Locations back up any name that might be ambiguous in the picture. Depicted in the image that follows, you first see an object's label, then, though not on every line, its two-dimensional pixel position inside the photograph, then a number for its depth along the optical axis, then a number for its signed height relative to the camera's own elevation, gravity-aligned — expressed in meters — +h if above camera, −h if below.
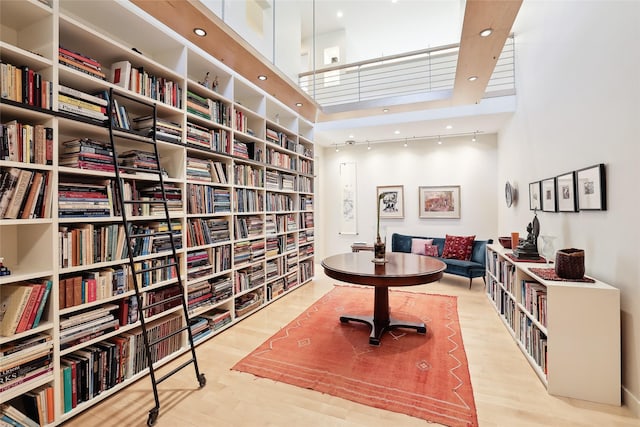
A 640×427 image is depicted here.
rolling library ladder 2.05 +0.23
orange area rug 1.95 -1.22
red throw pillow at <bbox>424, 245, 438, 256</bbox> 5.46 -0.66
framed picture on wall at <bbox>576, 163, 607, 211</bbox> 2.12 +0.19
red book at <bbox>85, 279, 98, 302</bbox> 1.91 -0.47
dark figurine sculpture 2.94 -0.33
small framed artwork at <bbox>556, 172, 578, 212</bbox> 2.54 +0.19
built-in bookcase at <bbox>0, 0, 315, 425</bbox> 1.73 +0.24
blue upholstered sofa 4.66 -0.80
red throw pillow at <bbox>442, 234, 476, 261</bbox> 5.16 -0.59
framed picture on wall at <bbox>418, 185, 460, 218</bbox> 5.98 +0.27
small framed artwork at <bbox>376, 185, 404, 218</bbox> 6.37 +0.30
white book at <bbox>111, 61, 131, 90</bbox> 2.21 +1.09
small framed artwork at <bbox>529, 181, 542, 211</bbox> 3.39 +0.20
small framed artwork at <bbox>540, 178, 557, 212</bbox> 2.96 +0.20
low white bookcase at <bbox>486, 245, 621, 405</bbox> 1.90 -0.85
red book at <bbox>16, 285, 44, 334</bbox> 1.60 -0.50
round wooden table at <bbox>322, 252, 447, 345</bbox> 2.49 -0.51
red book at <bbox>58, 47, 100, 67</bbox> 1.86 +1.07
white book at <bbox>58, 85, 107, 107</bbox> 1.82 +0.80
